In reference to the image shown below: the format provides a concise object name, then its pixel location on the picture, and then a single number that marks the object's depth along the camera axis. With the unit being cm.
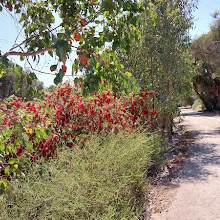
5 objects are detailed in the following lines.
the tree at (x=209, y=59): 1956
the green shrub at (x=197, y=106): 3662
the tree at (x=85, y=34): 235
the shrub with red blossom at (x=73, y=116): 589
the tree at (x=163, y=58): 914
